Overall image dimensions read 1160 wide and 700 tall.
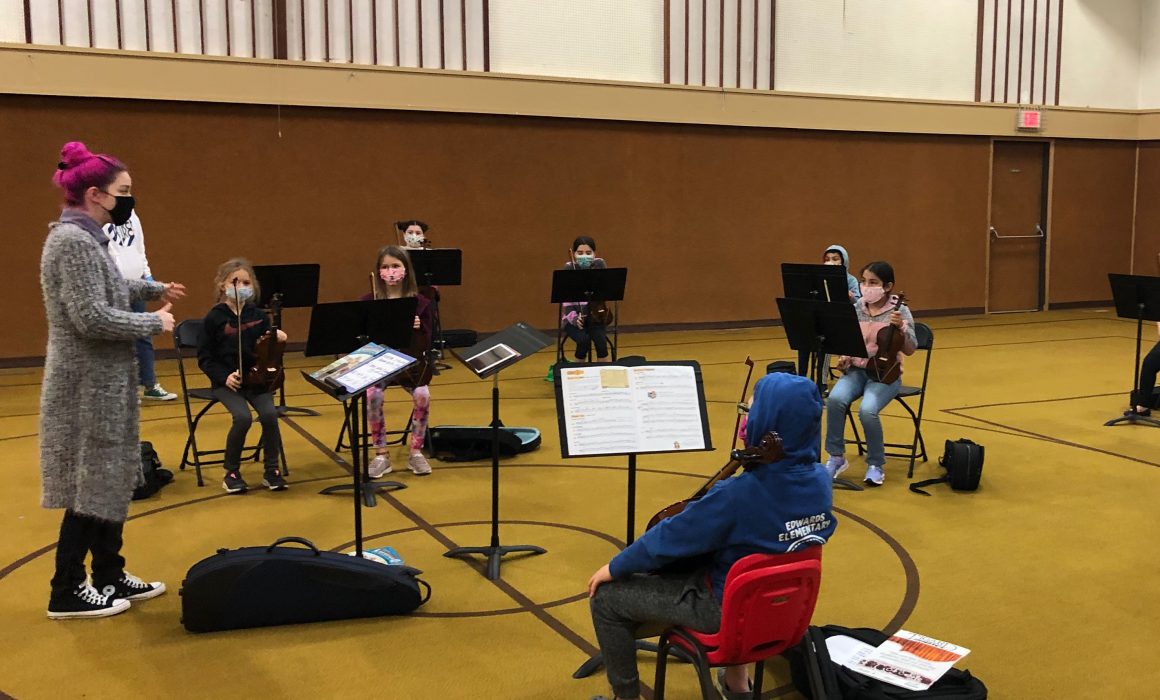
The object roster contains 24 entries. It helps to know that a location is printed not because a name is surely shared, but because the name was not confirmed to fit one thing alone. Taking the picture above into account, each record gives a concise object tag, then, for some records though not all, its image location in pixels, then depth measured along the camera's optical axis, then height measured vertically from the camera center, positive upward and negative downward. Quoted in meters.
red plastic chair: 2.95 -1.16
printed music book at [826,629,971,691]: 3.50 -1.56
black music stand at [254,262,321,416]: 8.25 -0.58
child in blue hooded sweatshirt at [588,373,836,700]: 3.02 -0.92
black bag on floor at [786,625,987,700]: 3.36 -1.57
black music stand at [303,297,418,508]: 5.31 -0.59
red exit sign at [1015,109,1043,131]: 16.05 +1.43
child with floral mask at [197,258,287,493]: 6.35 -0.91
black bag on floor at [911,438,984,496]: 6.25 -1.53
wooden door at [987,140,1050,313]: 16.42 -0.23
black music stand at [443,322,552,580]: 4.71 -0.66
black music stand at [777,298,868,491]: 6.00 -0.68
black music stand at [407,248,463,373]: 10.08 -0.54
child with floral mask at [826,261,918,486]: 6.50 -1.12
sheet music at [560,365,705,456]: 3.96 -0.76
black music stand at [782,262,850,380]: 7.97 -0.56
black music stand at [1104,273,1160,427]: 7.99 -0.70
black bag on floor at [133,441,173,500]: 6.20 -1.60
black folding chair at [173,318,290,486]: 6.60 -1.40
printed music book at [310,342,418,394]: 4.35 -0.67
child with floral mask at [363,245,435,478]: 6.76 -1.15
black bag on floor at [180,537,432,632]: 4.23 -1.55
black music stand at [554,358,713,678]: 3.90 -0.81
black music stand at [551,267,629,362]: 9.34 -0.66
